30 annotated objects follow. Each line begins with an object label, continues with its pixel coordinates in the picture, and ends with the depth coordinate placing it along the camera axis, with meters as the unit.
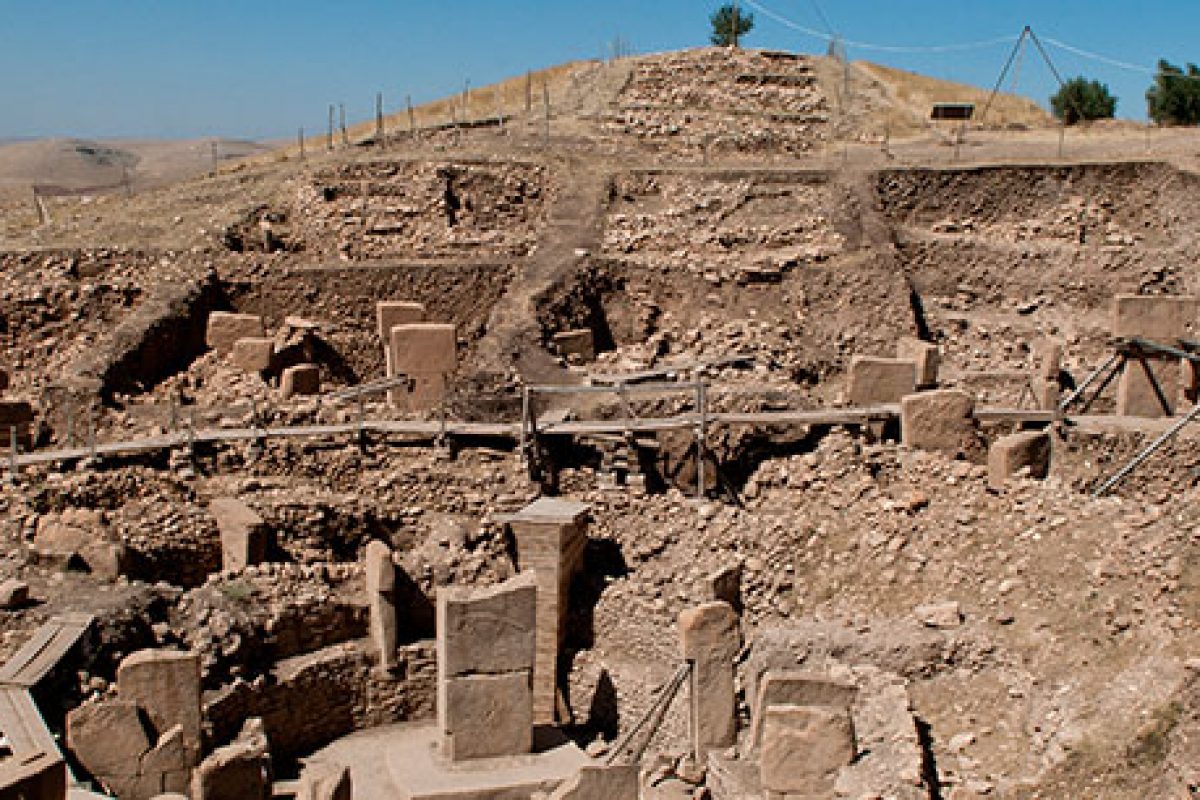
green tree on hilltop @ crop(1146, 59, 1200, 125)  35.88
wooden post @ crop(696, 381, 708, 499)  16.94
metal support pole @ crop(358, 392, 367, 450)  17.19
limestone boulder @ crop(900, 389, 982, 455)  16.02
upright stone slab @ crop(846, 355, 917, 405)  17.55
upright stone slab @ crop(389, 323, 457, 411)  19.62
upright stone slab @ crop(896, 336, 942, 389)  19.30
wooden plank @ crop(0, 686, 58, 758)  10.31
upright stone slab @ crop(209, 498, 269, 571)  14.87
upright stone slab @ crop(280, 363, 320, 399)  19.77
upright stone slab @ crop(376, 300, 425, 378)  21.58
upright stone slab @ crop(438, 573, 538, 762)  11.66
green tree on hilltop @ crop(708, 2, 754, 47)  41.88
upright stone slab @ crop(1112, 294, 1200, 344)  17.25
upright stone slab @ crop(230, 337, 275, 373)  20.42
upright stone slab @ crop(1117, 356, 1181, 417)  17.41
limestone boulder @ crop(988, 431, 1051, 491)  14.82
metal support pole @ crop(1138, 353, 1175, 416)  17.39
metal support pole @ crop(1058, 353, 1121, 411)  16.41
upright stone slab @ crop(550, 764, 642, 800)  10.53
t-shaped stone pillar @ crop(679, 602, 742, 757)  12.02
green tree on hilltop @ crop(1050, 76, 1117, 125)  38.47
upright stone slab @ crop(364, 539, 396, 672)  13.70
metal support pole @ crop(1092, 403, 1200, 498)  14.80
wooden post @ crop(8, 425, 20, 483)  15.56
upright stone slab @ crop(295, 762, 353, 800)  10.46
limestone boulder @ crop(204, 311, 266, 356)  21.38
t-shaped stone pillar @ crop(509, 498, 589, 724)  13.90
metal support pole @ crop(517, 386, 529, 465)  16.77
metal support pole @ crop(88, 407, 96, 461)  16.15
